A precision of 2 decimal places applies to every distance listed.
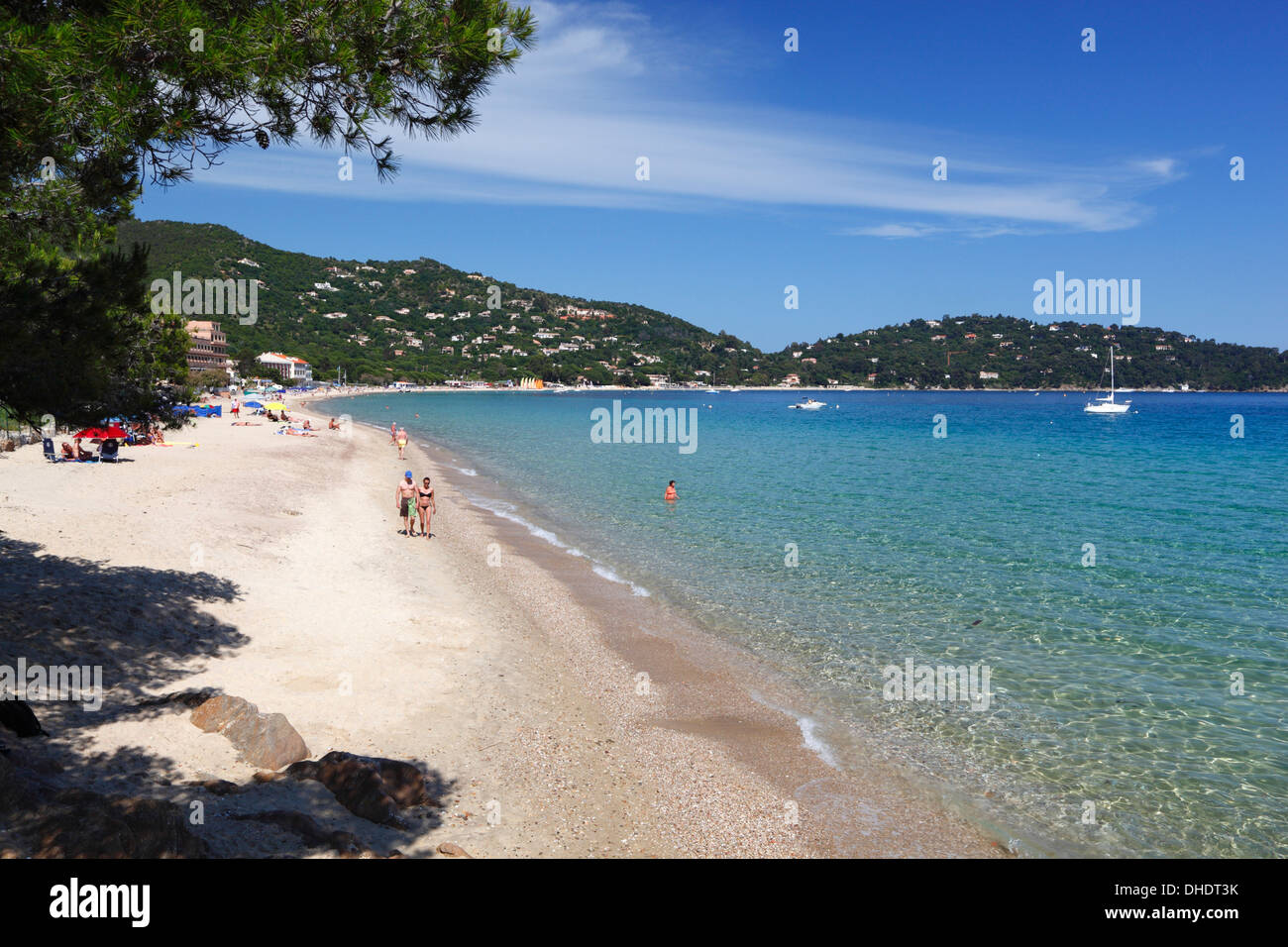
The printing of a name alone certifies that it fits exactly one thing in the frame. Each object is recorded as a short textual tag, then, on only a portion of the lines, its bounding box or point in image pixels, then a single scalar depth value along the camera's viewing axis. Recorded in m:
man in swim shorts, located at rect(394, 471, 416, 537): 21.73
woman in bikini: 21.66
